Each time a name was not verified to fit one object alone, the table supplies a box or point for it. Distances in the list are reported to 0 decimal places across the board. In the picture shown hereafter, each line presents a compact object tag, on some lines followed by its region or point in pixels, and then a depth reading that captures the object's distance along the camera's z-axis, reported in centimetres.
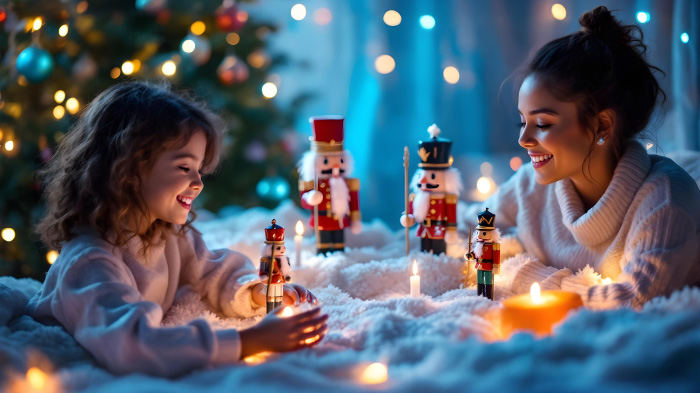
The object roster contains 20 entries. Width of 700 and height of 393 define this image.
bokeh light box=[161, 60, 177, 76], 259
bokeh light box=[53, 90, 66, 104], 242
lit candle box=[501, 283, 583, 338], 126
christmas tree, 230
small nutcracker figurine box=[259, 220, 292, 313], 147
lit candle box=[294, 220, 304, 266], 201
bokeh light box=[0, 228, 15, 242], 223
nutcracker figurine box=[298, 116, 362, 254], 204
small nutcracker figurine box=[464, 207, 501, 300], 158
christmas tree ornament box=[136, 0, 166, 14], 251
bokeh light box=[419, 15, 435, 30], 275
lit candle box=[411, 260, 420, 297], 166
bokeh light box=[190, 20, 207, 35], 275
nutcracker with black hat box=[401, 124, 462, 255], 201
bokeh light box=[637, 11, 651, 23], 231
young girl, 120
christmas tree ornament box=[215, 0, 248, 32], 274
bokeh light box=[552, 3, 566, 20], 251
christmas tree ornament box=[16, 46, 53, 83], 211
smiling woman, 151
